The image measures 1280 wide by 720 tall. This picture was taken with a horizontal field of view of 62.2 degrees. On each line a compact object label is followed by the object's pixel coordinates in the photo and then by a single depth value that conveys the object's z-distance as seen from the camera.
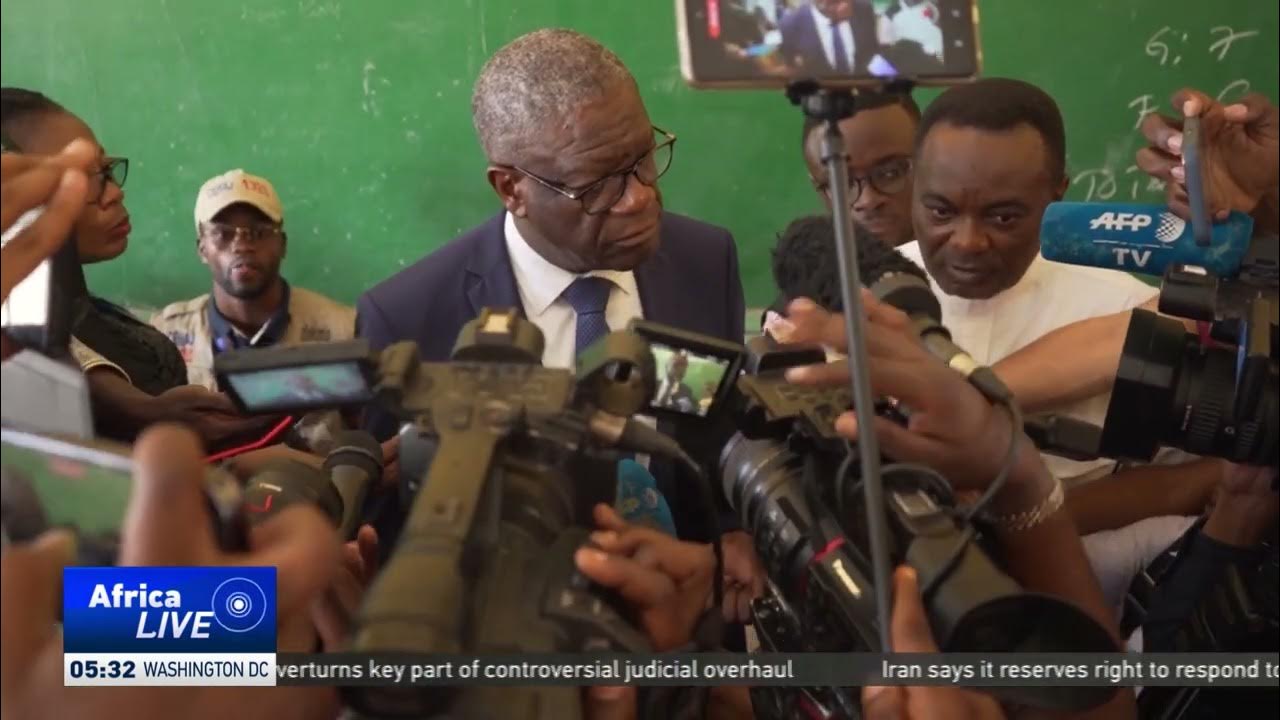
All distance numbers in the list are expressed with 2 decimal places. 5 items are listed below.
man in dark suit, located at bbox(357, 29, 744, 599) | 0.75
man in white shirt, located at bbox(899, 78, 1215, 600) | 0.78
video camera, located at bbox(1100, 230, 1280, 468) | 0.64
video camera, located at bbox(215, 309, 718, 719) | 0.49
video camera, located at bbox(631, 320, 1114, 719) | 0.58
